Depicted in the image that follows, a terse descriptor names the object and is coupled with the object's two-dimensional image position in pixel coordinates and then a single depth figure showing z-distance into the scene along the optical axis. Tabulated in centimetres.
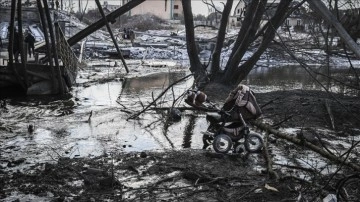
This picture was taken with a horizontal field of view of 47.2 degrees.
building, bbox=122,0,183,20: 7356
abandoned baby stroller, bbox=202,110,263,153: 769
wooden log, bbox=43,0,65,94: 1377
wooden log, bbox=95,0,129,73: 1685
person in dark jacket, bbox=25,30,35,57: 2106
